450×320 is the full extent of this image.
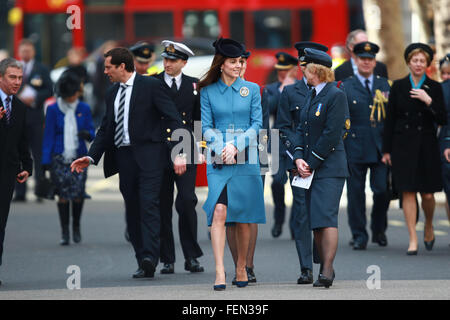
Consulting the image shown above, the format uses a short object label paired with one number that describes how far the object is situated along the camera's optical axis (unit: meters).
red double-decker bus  33.31
